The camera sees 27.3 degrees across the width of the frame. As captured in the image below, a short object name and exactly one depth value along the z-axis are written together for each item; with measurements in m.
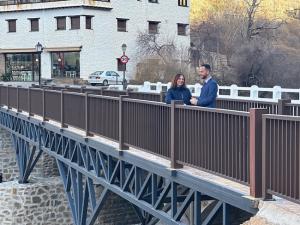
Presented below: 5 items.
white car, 47.38
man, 8.80
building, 53.00
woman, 9.61
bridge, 6.27
